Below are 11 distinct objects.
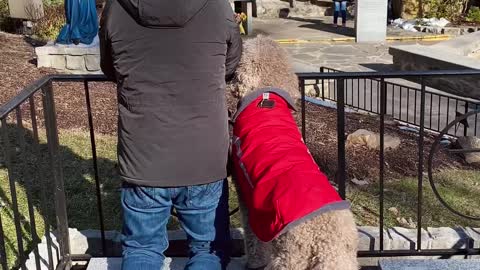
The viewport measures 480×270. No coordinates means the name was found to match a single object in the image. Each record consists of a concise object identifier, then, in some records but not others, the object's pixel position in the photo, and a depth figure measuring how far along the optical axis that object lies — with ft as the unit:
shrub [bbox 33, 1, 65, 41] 40.45
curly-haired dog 7.71
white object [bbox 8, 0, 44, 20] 42.22
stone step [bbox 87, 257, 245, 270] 11.46
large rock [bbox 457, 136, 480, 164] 21.93
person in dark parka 8.38
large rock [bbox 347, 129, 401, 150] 22.39
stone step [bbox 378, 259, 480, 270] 11.34
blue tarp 34.04
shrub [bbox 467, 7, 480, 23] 59.57
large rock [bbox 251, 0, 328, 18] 68.44
